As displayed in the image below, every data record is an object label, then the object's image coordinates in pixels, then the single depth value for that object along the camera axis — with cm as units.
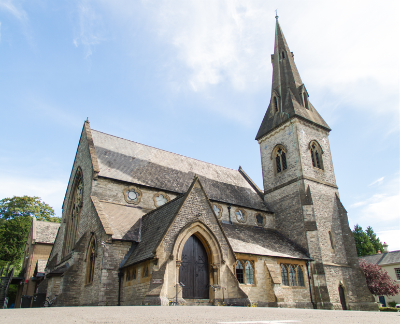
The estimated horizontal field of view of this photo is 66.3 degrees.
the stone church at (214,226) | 1405
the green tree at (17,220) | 4488
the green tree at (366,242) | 5521
